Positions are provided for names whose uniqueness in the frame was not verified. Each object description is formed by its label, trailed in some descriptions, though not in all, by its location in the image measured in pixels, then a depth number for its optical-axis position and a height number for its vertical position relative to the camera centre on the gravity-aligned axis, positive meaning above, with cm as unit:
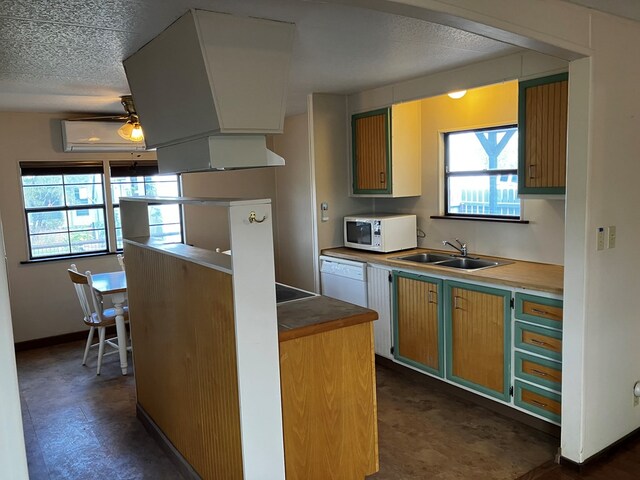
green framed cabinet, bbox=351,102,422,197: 439 +32
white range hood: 223 +50
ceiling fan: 399 +52
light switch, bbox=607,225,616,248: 267 -30
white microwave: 434 -39
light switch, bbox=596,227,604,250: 262 -30
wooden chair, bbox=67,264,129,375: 436 -103
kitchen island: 212 -82
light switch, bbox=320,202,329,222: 473 -21
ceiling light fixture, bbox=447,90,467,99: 375 +67
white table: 426 -87
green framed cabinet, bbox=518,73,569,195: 308 +29
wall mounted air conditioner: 510 +60
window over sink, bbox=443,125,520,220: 390 +8
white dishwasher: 434 -79
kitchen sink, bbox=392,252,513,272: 391 -60
